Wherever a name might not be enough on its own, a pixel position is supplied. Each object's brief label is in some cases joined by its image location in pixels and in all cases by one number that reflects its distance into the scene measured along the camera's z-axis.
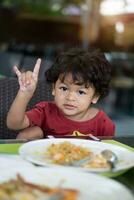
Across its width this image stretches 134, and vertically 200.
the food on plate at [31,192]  0.74
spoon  1.02
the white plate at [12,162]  0.93
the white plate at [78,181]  0.78
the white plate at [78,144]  1.00
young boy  1.51
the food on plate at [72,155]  1.00
